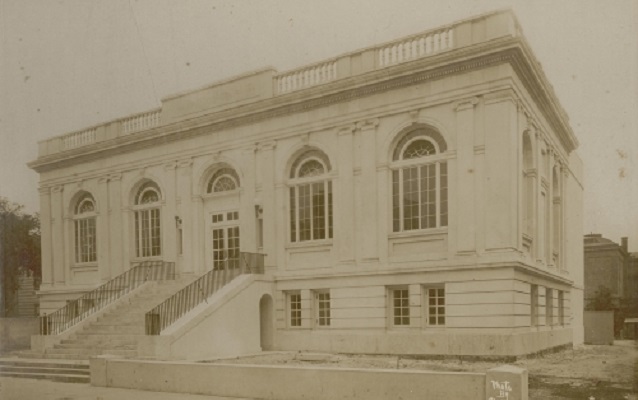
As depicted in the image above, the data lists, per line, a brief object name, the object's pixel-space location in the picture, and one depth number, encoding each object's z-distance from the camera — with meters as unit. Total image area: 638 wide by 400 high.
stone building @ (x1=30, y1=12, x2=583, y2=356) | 17.91
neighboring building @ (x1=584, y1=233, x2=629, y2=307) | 24.42
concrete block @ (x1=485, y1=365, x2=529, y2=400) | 9.02
